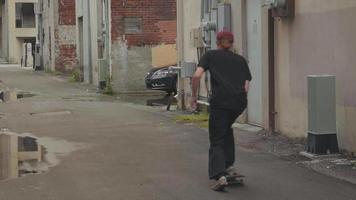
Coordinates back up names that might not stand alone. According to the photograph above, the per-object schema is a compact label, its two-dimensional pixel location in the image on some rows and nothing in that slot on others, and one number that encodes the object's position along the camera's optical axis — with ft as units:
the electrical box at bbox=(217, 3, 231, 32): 45.78
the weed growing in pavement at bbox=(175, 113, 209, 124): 47.32
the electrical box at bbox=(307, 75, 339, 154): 31.04
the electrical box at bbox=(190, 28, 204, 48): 51.52
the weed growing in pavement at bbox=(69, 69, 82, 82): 102.68
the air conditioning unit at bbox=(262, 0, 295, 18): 36.06
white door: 41.75
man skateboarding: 25.21
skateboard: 25.53
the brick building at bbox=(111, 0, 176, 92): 77.36
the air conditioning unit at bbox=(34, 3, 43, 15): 147.28
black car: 64.90
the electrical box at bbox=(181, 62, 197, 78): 52.62
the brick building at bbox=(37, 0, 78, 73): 117.19
